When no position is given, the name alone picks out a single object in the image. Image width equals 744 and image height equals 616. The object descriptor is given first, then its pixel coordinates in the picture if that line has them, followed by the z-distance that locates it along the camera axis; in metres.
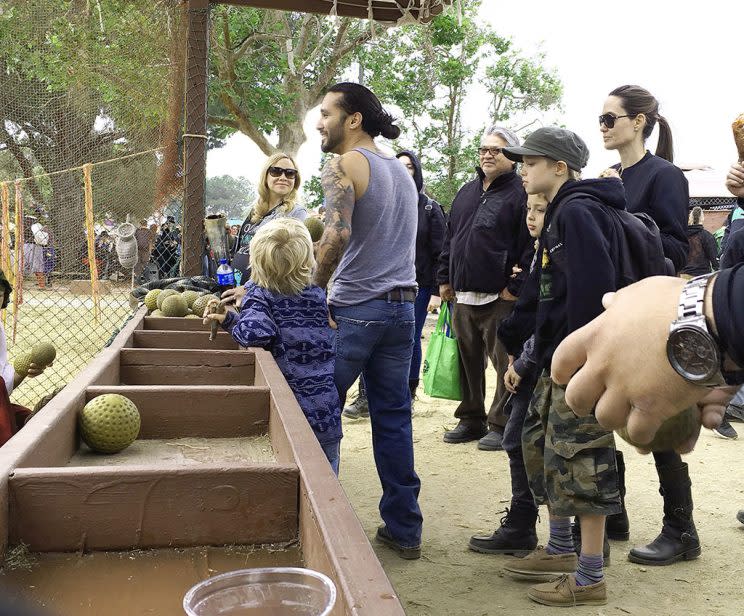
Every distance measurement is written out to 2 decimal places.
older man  5.22
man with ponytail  3.49
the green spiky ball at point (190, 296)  5.21
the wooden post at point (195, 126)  6.16
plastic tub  1.11
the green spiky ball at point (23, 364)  4.41
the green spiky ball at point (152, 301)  5.44
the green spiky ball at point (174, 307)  5.00
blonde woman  4.87
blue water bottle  5.32
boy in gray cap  2.84
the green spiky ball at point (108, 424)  2.24
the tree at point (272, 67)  14.33
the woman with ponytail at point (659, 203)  3.68
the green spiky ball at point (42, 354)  4.35
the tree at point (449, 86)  17.95
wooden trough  1.38
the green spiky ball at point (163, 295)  5.26
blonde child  3.24
